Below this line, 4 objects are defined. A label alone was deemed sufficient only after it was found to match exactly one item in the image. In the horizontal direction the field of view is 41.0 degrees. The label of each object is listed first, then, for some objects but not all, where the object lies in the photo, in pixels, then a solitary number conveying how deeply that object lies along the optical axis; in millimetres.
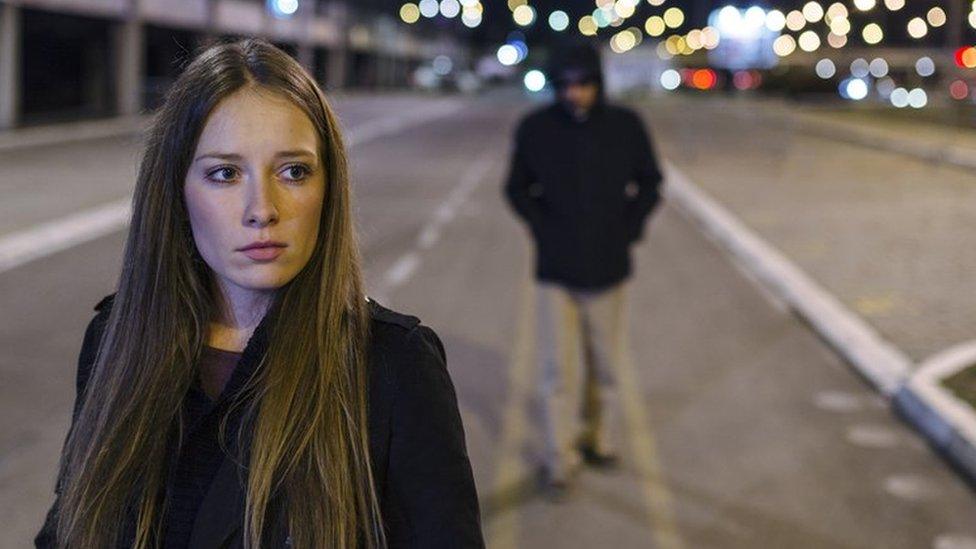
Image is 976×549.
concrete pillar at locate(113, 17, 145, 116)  42562
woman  1801
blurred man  6590
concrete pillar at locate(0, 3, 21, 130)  33594
